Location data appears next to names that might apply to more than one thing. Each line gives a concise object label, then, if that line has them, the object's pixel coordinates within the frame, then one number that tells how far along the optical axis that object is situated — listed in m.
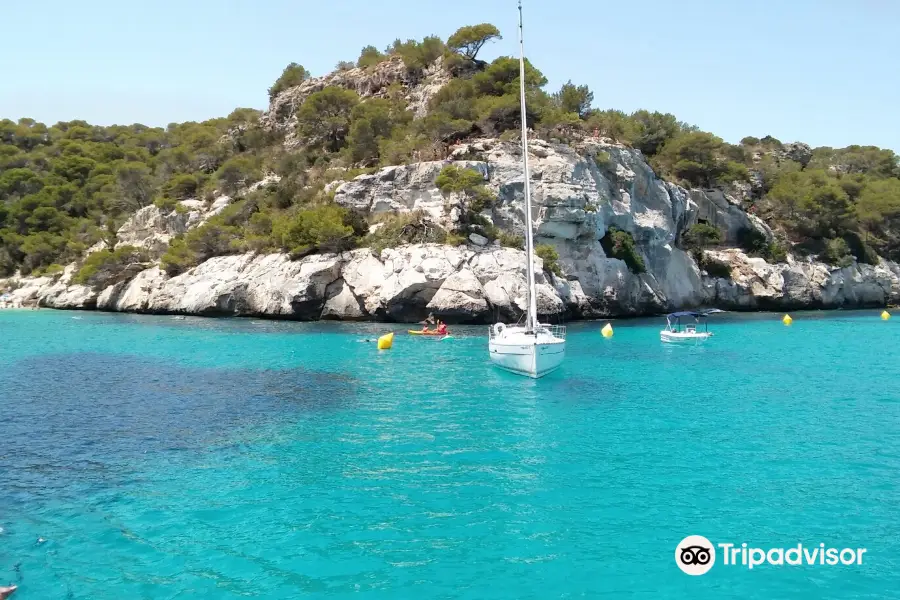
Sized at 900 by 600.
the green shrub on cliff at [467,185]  51.97
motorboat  40.06
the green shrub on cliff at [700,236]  67.00
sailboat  26.84
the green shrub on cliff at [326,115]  76.06
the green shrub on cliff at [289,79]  90.38
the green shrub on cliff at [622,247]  58.00
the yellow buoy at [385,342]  35.31
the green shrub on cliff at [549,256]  50.68
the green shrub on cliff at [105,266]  66.00
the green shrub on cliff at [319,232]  52.75
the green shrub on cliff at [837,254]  73.19
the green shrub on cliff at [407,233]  51.54
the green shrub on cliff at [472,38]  72.94
